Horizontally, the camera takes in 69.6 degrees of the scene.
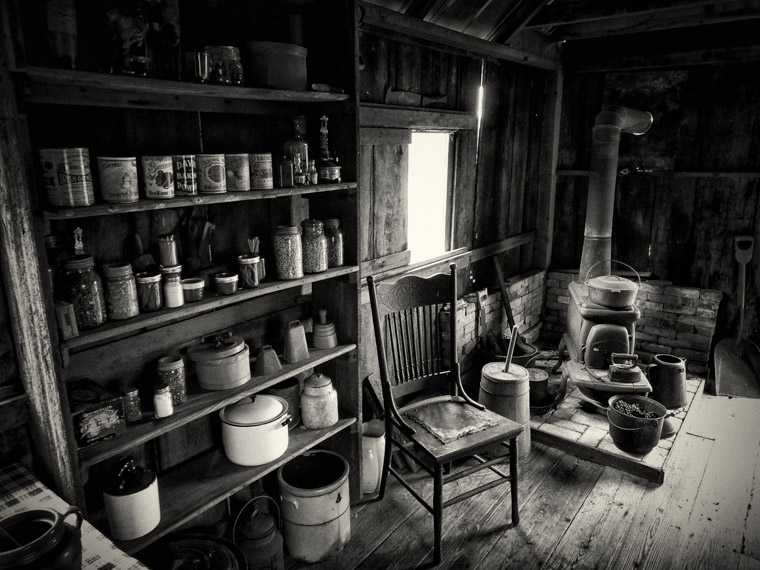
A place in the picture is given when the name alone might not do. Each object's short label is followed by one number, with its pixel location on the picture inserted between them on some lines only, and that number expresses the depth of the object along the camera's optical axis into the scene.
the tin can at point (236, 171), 2.03
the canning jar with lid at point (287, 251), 2.26
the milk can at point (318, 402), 2.58
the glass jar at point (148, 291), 1.85
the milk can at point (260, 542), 2.25
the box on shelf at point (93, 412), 1.76
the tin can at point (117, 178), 1.70
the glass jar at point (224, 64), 1.87
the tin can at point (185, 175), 1.89
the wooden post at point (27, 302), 1.39
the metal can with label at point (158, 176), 1.79
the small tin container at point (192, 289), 2.00
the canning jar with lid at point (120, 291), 1.77
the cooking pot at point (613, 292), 3.74
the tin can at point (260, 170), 2.11
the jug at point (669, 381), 3.74
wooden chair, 2.52
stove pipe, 4.17
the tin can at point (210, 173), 1.95
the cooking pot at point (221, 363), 2.17
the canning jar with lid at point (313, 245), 2.38
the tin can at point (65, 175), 1.57
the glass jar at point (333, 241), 2.47
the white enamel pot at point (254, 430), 2.27
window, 3.43
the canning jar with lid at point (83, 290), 1.67
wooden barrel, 3.15
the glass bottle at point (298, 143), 2.27
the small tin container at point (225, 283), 2.08
